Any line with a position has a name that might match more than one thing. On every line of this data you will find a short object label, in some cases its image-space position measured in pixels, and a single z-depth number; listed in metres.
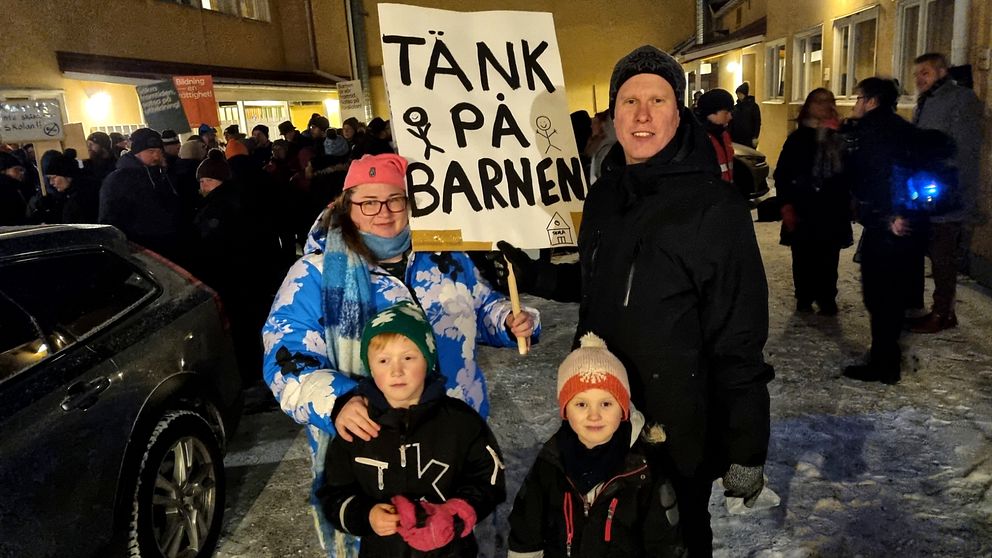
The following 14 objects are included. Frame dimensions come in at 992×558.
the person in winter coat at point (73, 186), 6.63
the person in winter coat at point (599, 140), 6.32
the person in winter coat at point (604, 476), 1.84
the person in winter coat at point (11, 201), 7.18
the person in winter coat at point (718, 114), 6.05
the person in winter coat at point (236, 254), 5.50
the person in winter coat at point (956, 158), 5.36
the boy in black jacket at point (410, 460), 1.84
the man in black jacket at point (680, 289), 1.77
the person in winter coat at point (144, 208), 5.63
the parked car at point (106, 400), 2.32
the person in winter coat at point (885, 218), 4.52
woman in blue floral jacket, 1.90
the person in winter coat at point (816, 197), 5.54
